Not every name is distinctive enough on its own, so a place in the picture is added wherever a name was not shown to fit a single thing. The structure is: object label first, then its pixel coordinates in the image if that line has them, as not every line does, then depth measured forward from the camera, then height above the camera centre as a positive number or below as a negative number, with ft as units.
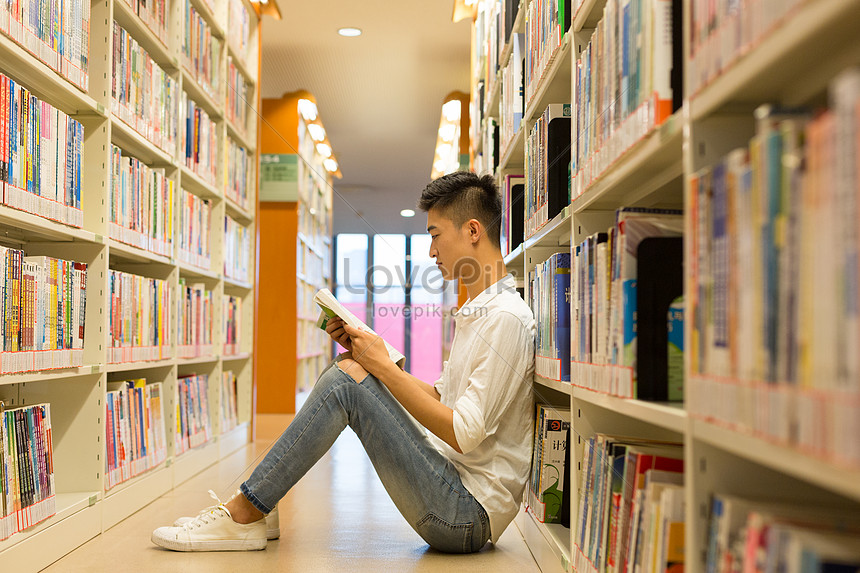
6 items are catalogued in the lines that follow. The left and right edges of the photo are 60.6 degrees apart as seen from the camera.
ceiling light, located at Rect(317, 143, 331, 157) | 21.85 +4.63
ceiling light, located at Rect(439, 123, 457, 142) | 19.21 +4.54
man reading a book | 5.74 -1.08
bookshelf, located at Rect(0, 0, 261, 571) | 6.26 +0.68
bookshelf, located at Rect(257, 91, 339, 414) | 18.39 +1.55
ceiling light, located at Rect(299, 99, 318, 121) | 18.75 +4.96
